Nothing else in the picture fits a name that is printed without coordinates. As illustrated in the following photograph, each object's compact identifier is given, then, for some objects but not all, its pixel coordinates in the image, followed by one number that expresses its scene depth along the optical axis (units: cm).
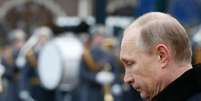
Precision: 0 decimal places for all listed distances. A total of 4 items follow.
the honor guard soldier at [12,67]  1375
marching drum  1281
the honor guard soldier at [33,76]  1319
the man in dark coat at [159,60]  302
